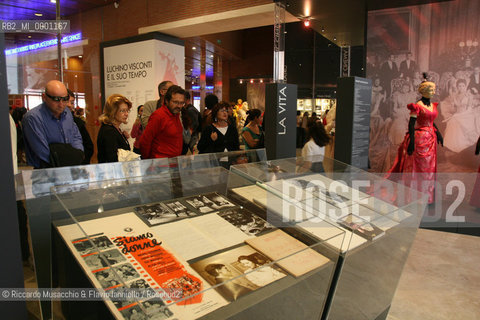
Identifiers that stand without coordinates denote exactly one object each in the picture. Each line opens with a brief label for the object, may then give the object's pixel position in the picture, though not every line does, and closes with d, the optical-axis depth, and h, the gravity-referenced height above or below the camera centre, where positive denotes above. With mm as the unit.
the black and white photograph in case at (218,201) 1555 -388
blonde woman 2840 -83
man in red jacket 2848 -87
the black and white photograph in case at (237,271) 883 -466
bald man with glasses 2330 -41
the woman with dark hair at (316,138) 3643 -209
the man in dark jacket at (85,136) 3522 -166
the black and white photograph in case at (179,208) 1423 -383
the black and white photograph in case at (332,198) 1625 -399
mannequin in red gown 4199 -350
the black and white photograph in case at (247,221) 1373 -435
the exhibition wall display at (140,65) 6652 +1126
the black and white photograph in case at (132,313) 784 -451
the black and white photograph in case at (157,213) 1339 -385
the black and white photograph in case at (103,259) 954 -411
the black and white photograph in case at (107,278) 833 -406
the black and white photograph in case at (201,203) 1502 -384
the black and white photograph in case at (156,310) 759 -428
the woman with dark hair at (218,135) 3703 -169
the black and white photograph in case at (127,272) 977 -449
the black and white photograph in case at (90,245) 1027 -395
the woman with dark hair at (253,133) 4504 -185
